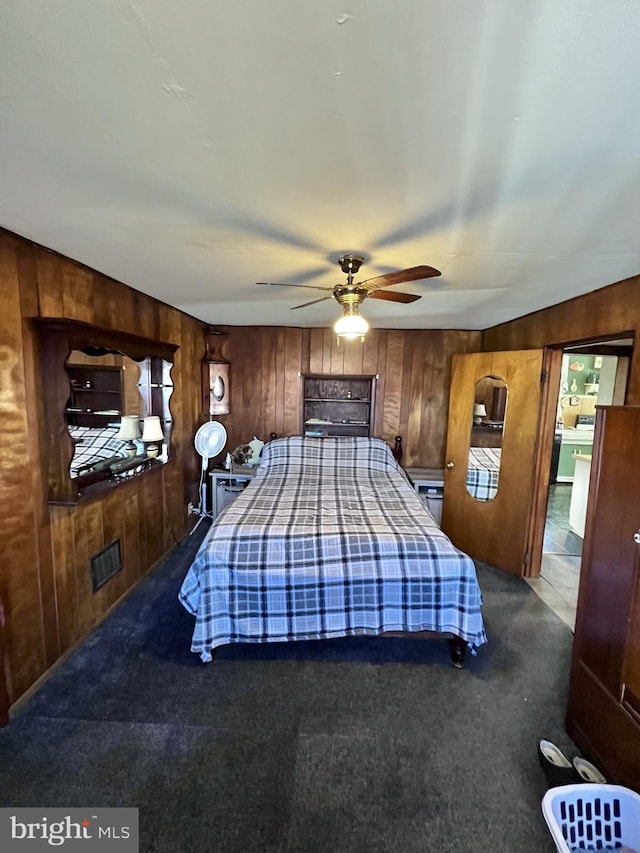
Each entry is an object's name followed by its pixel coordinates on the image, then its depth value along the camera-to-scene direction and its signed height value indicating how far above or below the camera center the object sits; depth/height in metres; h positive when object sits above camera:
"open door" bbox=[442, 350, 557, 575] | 3.07 -0.58
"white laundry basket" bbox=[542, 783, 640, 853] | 1.30 -1.46
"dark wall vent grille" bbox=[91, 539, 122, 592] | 2.44 -1.22
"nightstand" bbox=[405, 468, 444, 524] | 3.91 -1.04
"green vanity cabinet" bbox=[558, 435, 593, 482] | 6.15 -1.01
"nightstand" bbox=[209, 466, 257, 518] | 4.00 -1.07
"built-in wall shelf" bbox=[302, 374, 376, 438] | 4.36 -0.22
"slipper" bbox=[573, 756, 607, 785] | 1.52 -1.53
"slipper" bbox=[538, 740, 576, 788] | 1.52 -1.54
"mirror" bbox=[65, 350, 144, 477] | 2.36 -0.18
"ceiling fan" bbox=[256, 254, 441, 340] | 1.80 +0.50
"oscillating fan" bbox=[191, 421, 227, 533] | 3.59 -0.53
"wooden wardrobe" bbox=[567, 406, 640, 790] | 1.45 -0.91
